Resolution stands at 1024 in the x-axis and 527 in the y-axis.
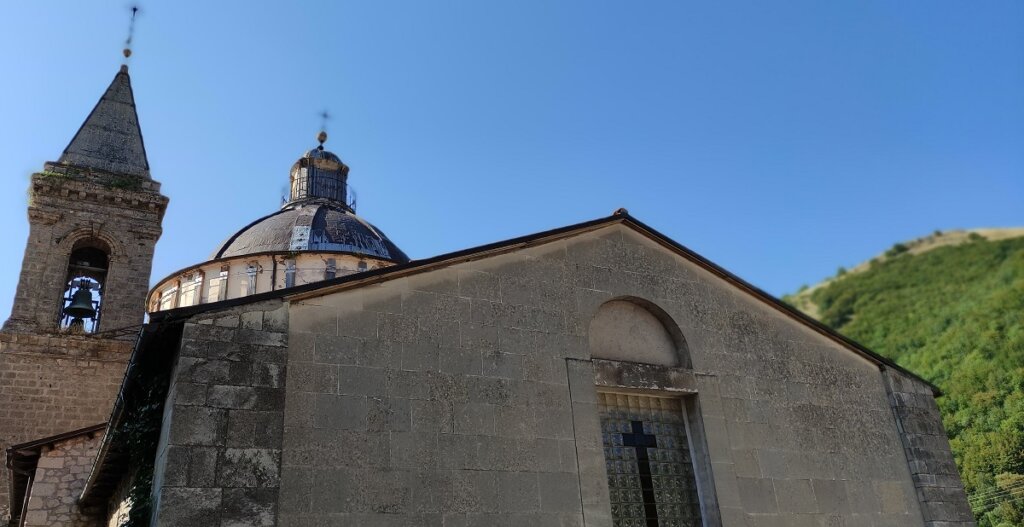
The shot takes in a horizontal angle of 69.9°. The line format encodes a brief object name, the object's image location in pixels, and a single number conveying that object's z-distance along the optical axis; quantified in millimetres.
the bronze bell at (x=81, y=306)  17188
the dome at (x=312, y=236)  19625
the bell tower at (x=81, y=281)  17938
